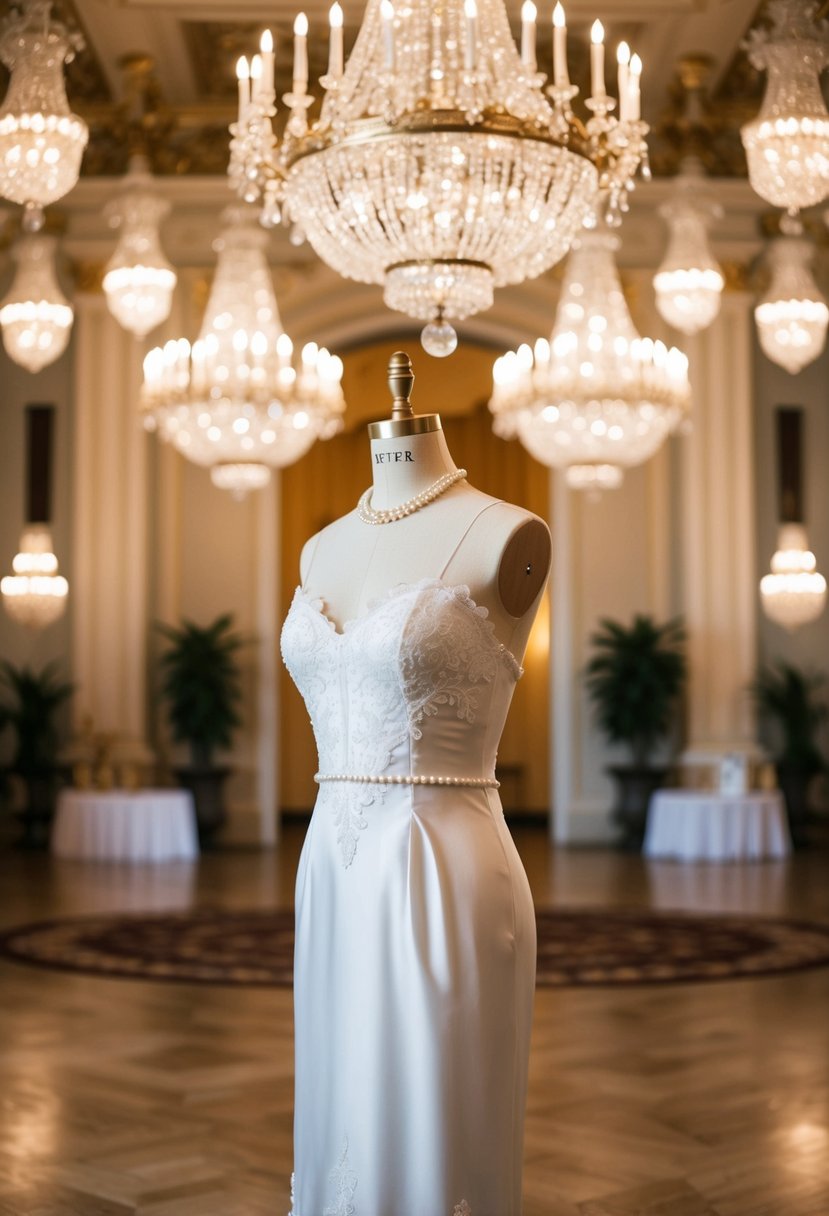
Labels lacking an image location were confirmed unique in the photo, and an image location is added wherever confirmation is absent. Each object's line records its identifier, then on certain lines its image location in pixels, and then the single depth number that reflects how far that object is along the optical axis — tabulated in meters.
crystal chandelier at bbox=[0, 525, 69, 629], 11.04
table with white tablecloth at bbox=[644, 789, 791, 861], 10.90
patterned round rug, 6.28
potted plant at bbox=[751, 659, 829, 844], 12.17
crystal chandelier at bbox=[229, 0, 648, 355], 4.63
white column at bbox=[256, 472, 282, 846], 12.50
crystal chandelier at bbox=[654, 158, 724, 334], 8.55
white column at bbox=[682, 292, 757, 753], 12.40
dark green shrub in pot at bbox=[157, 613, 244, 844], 11.95
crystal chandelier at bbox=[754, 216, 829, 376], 8.75
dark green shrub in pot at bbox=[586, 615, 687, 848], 12.03
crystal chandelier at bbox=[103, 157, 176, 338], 8.69
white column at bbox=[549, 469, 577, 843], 12.56
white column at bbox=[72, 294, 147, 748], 12.34
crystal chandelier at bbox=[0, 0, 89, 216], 5.73
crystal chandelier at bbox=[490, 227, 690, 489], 8.75
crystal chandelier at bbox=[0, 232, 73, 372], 8.56
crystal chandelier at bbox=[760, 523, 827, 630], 11.07
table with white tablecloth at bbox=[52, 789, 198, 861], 10.70
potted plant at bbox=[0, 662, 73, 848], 11.93
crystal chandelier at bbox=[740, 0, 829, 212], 5.96
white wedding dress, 2.52
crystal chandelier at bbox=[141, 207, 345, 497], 9.28
